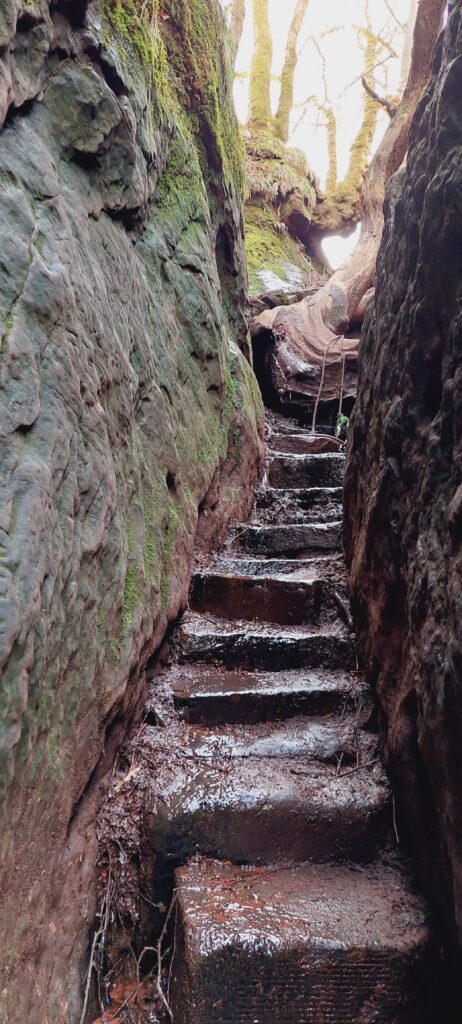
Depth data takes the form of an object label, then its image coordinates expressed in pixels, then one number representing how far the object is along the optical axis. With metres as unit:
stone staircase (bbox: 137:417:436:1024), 1.53
